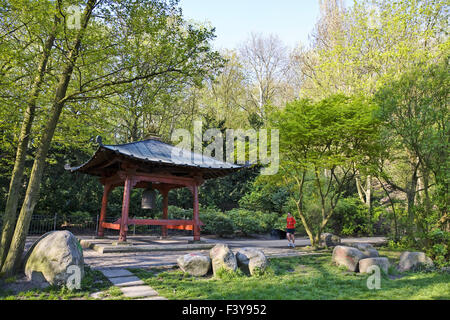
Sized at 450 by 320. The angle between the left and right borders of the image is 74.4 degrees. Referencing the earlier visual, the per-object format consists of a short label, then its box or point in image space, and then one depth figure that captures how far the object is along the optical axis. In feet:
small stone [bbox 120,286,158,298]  15.62
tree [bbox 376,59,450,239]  28.89
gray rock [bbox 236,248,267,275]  21.88
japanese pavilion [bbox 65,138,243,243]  33.01
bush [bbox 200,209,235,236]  53.83
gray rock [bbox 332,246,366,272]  24.67
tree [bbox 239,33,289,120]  94.32
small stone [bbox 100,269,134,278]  19.85
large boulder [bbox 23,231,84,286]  17.26
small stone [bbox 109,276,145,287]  17.79
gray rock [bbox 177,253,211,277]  21.43
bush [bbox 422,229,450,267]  27.02
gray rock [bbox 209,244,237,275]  21.39
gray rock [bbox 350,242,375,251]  31.86
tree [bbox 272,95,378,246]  33.55
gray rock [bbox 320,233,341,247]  42.34
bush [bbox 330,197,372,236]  63.28
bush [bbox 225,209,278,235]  56.85
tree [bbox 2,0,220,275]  21.29
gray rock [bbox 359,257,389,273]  23.19
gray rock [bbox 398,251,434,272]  25.81
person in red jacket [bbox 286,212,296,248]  39.78
